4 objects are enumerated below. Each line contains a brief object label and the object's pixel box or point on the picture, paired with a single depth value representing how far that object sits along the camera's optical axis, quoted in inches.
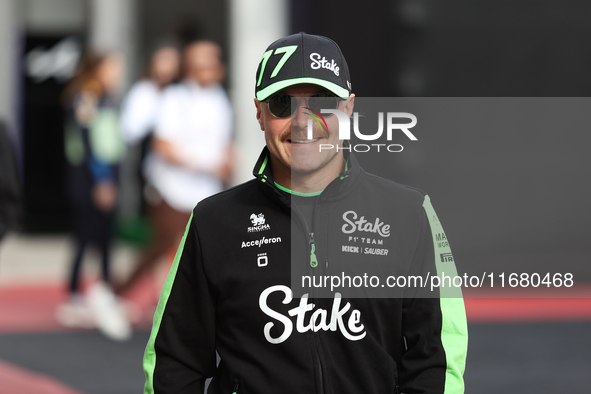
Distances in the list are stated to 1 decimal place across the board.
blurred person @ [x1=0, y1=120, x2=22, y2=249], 364.2
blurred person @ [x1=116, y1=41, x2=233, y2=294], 572.1
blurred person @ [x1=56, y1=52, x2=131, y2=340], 588.7
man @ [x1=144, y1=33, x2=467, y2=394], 192.5
